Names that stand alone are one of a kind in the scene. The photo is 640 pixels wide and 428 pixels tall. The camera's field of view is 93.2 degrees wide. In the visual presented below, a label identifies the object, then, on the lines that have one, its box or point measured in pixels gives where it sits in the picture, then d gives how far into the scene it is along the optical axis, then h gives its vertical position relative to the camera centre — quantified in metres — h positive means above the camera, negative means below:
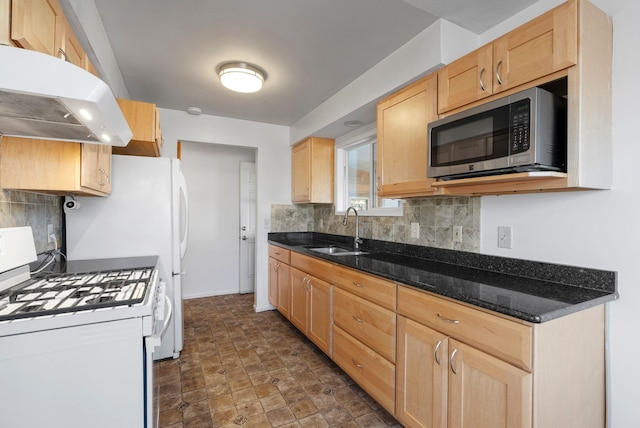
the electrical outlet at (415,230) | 2.34 -0.14
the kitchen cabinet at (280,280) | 3.13 -0.75
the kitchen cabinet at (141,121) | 2.09 +0.64
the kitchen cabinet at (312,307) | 2.37 -0.82
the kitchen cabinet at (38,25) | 0.90 +0.64
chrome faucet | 2.98 -0.26
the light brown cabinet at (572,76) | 1.21 +0.59
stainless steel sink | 3.03 -0.38
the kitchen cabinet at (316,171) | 3.43 +0.48
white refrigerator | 2.16 -0.08
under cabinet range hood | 0.83 +0.34
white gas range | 0.97 -0.50
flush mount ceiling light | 2.30 +1.05
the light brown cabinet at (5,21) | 0.85 +0.54
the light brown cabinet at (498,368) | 1.07 -0.62
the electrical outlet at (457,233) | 1.99 -0.13
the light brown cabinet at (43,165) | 1.40 +0.22
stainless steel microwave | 1.23 +0.35
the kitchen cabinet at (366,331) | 1.69 -0.75
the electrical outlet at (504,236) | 1.72 -0.13
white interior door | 4.42 -0.20
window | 2.93 +0.39
